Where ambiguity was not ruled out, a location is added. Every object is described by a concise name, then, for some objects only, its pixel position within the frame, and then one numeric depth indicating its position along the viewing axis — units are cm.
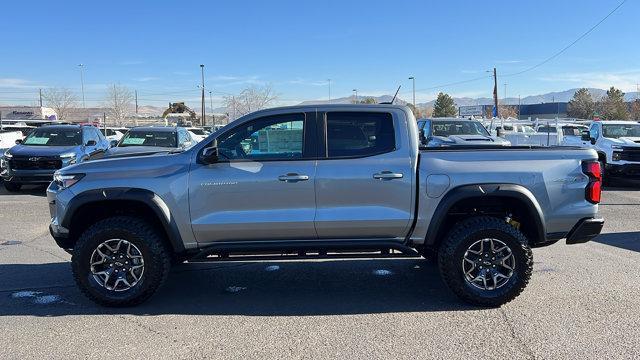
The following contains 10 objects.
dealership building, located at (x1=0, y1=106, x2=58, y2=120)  7419
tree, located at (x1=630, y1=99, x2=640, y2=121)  7041
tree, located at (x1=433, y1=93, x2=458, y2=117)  7906
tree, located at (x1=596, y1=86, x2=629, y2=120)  6675
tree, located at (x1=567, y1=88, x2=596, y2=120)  7306
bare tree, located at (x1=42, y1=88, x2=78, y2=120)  8369
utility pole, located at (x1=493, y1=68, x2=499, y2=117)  5012
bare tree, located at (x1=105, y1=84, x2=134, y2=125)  7926
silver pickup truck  489
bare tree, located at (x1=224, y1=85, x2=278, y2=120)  5147
